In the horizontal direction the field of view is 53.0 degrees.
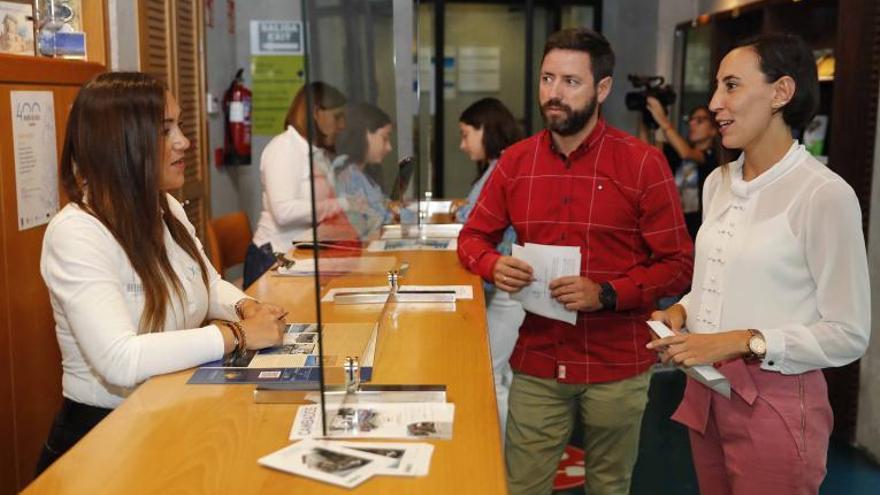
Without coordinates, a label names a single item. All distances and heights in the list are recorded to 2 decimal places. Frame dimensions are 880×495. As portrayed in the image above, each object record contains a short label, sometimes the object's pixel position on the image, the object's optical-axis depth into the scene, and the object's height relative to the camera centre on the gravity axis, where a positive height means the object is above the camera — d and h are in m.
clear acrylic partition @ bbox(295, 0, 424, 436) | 1.62 -0.12
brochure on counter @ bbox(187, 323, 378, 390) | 1.83 -0.54
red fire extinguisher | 5.61 -0.05
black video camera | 6.04 +0.14
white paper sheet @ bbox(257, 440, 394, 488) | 1.39 -0.56
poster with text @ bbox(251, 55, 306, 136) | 6.02 +0.20
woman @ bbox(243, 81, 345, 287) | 3.44 -0.32
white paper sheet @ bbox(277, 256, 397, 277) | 1.79 -0.39
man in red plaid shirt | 2.37 -0.40
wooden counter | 1.38 -0.57
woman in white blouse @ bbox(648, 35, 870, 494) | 1.68 -0.33
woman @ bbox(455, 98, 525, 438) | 3.69 -0.23
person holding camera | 5.39 -0.25
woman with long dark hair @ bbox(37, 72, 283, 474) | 1.81 -0.33
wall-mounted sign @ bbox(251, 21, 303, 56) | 5.99 +0.53
